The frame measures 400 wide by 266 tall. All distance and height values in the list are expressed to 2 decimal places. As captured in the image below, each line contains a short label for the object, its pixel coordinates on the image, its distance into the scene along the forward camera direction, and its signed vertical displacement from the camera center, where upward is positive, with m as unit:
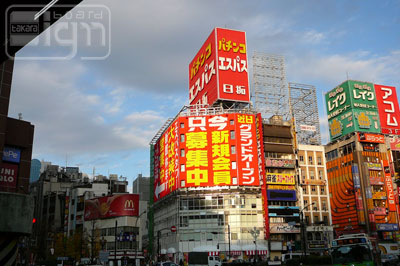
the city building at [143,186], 189.75 +25.36
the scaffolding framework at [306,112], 104.12 +32.45
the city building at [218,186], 76.44 +9.89
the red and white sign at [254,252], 74.25 -3.20
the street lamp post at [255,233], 72.41 +0.39
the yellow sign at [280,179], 82.61 +11.77
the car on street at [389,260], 47.22 -3.46
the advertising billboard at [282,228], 79.58 +1.29
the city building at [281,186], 80.00 +10.17
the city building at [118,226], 91.62 +2.78
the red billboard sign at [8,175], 39.31 +6.51
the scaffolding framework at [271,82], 94.62 +37.31
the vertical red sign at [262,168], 78.00 +13.58
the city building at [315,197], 86.81 +8.50
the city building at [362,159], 95.06 +18.84
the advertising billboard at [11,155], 40.16 +8.79
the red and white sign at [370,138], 99.44 +24.09
